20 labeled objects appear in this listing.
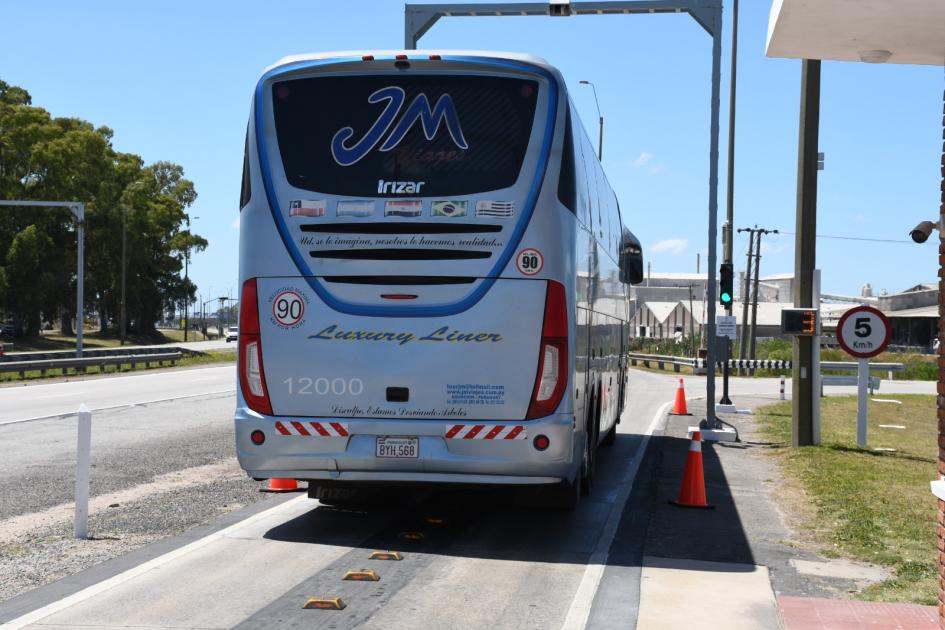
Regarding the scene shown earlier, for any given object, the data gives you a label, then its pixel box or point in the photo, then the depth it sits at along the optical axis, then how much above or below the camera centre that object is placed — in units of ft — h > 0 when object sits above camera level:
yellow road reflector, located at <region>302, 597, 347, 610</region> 22.12 -5.45
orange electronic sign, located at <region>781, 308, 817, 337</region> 58.13 +0.62
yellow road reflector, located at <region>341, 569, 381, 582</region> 24.85 -5.50
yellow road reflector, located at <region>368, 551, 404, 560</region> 27.37 -5.55
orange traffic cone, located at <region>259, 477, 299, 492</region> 38.34 -5.46
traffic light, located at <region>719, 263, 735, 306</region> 74.18 +3.18
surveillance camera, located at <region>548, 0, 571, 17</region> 58.34 +16.62
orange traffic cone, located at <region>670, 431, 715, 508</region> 37.65 -5.15
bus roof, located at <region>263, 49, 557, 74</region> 29.53 +7.17
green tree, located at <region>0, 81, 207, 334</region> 218.59 +21.31
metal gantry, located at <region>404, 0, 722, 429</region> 59.88 +16.92
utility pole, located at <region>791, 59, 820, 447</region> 58.23 +4.91
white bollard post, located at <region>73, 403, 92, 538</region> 28.84 -3.97
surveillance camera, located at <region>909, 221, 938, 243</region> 21.52 +2.01
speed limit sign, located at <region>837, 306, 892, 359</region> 55.88 +0.09
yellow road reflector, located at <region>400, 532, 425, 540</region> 30.01 -5.55
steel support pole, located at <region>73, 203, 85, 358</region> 138.92 +6.81
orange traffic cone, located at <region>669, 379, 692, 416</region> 85.87 -5.49
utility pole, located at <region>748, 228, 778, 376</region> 186.82 +7.81
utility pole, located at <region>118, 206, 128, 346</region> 248.93 +17.97
